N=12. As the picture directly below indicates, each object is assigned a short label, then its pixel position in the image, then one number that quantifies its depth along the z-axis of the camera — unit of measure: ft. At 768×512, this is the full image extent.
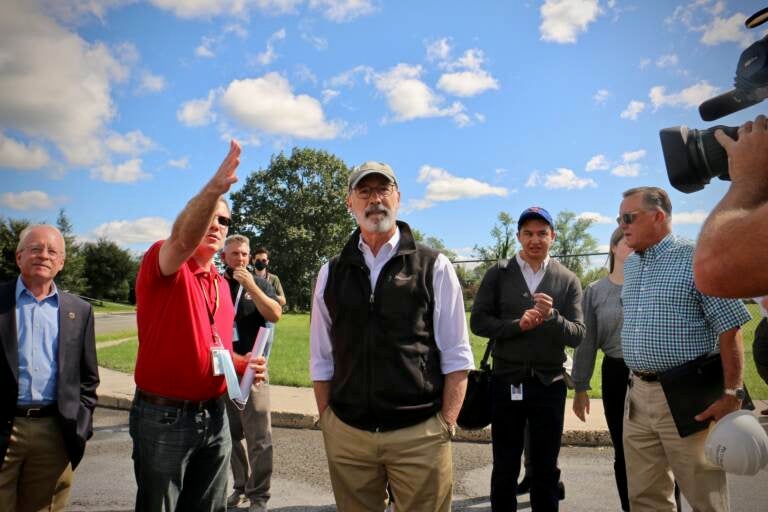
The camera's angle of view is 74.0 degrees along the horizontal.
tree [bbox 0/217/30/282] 124.36
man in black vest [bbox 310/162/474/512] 8.01
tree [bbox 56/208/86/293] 136.42
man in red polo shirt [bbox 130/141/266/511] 7.95
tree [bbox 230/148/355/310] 160.15
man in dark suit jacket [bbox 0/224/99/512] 9.14
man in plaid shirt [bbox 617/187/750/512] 8.82
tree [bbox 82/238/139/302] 172.24
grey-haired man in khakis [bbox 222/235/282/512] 13.16
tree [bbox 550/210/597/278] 171.22
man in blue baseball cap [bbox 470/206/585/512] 11.08
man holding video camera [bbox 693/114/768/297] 4.30
